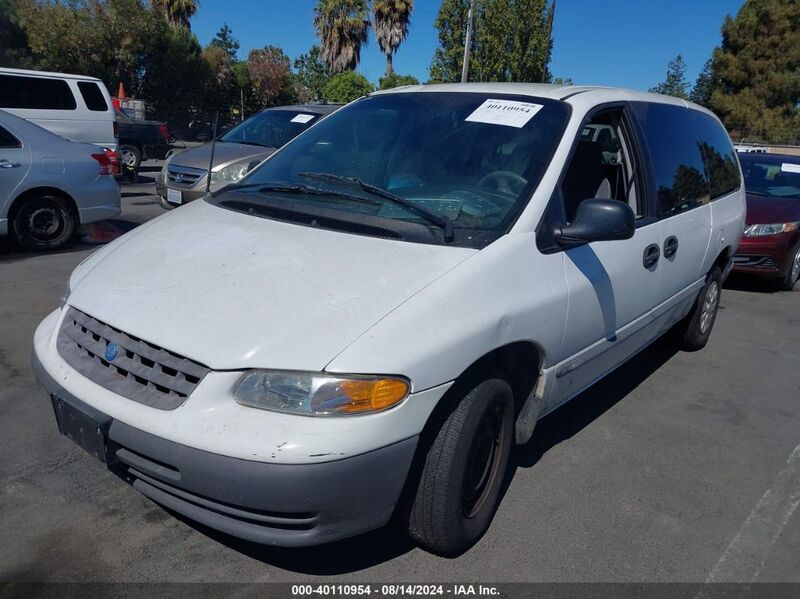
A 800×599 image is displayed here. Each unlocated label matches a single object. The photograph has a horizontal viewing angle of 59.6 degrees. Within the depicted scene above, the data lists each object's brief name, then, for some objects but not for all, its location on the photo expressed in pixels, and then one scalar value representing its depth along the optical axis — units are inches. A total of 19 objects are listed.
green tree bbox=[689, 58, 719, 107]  1723.1
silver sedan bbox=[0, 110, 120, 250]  286.2
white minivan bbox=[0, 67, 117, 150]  431.8
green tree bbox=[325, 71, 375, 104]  1414.9
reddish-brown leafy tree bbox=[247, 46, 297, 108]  1752.0
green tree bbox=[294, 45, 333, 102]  1799.3
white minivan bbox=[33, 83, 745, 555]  88.5
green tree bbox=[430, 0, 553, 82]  959.0
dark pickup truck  644.7
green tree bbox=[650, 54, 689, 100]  2711.1
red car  307.6
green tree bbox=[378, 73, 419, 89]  1401.3
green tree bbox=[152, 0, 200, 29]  1517.0
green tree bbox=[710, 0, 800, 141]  1517.0
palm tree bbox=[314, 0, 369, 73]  1565.0
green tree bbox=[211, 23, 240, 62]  2277.3
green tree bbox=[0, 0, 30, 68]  1172.5
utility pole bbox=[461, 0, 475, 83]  820.6
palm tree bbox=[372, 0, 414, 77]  1518.2
